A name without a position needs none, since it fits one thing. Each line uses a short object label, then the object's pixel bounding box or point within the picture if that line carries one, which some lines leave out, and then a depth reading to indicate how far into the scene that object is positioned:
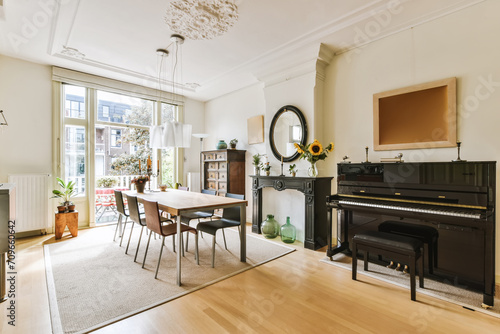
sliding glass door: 4.43
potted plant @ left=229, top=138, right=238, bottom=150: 5.05
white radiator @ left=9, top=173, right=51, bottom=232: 3.71
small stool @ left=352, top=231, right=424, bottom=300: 2.08
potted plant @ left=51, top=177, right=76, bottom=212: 3.95
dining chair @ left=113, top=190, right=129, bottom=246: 3.34
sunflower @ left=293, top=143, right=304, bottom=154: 3.49
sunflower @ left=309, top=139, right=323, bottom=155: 3.27
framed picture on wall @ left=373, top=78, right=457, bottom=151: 2.61
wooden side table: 3.81
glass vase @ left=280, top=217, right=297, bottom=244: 3.66
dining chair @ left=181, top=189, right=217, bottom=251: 3.53
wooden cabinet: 4.85
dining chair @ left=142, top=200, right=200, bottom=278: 2.49
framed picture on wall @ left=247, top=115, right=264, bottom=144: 4.75
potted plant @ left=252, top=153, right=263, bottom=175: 4.36
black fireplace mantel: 3.36
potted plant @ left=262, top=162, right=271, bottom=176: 4.10
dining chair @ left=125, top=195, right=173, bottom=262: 2.93
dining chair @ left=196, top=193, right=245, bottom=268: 2.89
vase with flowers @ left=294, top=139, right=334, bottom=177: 3.28
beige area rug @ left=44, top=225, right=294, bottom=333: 1.92
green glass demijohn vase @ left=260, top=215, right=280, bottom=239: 3.87
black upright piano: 2.02
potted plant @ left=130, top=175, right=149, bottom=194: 3.78
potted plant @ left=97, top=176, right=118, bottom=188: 4.81
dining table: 2.39
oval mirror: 3.72
